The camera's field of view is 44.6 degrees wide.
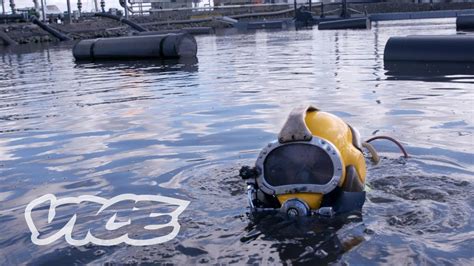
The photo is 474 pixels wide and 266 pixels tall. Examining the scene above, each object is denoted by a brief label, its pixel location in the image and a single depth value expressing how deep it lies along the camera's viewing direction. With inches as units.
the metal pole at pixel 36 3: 1931.8
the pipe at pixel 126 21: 1460.4
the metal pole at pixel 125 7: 1690.9
